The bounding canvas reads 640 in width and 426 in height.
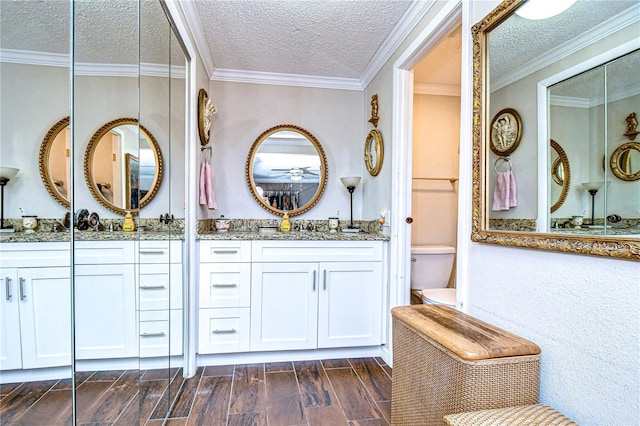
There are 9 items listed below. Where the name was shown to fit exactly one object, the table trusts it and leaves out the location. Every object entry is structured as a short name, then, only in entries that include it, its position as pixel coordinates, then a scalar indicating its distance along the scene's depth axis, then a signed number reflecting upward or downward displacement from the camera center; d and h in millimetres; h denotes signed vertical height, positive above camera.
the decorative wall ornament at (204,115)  2373 +721
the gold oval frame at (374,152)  2641 +509
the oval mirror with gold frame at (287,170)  3031 +384
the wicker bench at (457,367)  999 -524
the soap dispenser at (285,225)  2859 -131
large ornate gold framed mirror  903 +342
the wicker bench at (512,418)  886 -584
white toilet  2846 -496
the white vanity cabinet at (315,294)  2377 -633
